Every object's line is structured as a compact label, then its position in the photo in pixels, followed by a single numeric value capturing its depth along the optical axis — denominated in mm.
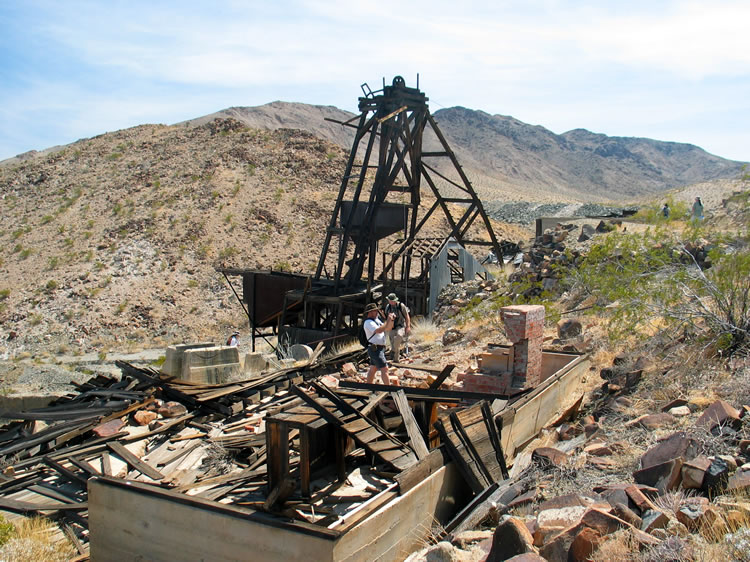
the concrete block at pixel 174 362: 11836
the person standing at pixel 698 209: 17281
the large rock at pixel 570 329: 12992
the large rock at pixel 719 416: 6391
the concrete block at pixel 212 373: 11859
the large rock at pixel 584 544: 4422
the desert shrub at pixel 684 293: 9078
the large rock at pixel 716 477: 5199
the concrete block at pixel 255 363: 12555
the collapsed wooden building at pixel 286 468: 5723
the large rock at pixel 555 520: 4988
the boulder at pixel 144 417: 10344
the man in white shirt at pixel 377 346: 9969
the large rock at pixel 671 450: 5805
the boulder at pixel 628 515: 4711
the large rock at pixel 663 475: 5332
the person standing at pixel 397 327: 11617
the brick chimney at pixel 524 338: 9188
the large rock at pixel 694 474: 5297
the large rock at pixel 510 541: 4695
